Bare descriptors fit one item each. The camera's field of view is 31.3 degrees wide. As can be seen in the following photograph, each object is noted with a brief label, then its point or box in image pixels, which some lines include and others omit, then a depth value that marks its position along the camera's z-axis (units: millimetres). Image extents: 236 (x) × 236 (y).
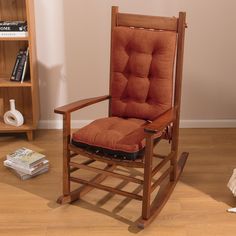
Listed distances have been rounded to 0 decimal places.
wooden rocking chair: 2234
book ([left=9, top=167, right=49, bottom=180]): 2750
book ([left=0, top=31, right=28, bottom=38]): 3025
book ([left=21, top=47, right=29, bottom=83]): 3180
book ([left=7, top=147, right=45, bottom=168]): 2744
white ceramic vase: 3258
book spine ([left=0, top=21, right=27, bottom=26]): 3041
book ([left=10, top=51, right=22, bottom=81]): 3207
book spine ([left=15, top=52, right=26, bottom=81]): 3191
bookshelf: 3117
